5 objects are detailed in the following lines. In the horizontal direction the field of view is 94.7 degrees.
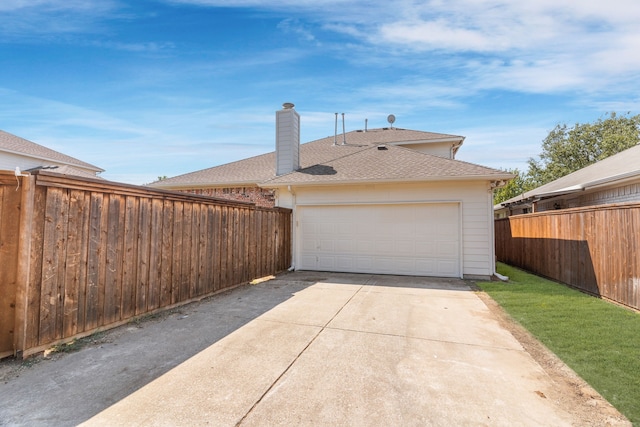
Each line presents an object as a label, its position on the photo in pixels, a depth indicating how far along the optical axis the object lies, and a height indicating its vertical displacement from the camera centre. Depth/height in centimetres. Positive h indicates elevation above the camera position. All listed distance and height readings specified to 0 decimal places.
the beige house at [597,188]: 805 +122
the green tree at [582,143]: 2509 +758
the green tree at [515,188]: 3194 +425
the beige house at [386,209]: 822 +50
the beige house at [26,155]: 1181 +300
